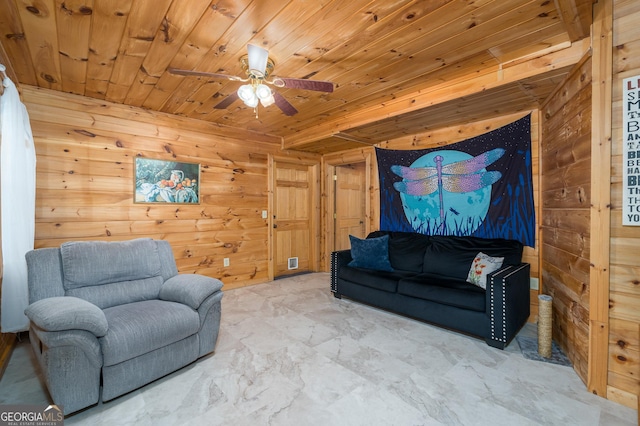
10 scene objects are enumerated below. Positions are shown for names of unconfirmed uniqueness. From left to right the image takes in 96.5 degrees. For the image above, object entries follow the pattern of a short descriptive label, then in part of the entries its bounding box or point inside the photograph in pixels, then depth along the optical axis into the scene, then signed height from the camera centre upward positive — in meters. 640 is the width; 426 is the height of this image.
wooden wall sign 1.63 +0.31
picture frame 3.44 +0.34
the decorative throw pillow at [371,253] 3.58 -0.60
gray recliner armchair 1.58 -0.71
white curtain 2.21 +0.04
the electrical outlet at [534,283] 2.93 -0.80
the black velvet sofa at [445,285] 2.44 -0.79
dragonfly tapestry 2.98 +0.23
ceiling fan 1.89 +0.89
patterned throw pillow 2.70 -0.60
